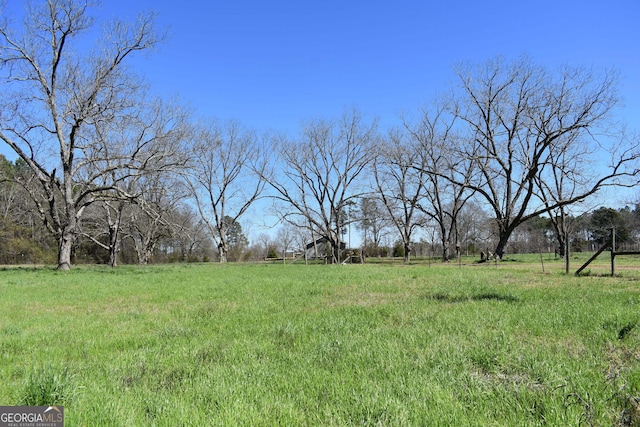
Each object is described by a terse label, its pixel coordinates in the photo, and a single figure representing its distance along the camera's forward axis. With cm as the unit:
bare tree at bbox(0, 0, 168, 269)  1944
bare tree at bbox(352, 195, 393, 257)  4474
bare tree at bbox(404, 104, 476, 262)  3784
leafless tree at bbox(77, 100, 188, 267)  2086
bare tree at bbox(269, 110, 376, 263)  4053
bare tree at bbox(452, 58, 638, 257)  2317
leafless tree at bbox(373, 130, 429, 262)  3878
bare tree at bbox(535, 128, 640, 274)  2062
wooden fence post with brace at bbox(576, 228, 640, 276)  1402
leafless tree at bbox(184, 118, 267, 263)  4300
